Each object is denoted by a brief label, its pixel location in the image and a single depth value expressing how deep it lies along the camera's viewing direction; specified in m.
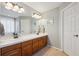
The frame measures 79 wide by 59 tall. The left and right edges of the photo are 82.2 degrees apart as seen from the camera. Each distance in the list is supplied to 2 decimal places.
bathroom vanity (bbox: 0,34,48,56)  0.97
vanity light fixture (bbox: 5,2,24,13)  1.20
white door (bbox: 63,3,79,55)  1.36
